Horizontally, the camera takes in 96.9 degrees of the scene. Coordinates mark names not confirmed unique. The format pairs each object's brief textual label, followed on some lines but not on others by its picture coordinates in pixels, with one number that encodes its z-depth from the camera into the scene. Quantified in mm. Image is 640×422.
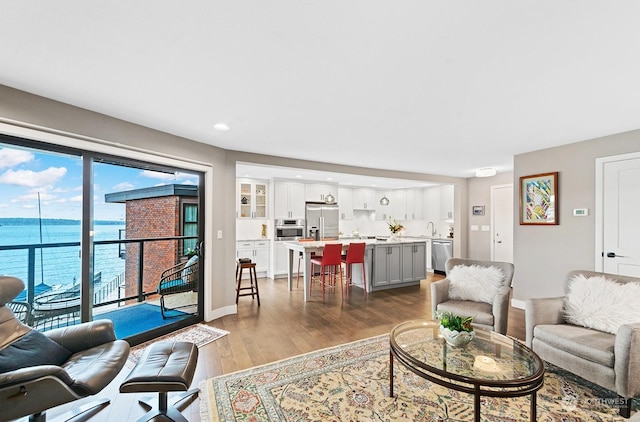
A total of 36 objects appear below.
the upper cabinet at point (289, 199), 6824
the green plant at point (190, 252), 3872
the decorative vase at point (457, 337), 2076
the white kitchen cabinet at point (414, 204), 8148
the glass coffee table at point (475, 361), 1630
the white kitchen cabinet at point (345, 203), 8156
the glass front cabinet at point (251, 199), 6805
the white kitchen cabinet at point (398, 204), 8453
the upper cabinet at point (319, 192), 7262
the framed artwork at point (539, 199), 4059
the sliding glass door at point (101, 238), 2482
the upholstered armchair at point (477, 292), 2871
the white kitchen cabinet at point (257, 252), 6645
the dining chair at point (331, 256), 4742
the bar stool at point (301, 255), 5326
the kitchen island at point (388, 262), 5375
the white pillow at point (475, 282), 3160
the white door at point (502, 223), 6188
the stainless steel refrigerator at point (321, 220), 7242
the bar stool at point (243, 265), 4430
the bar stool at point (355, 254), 5016
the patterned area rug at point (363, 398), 1958
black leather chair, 1480
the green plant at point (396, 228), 5953
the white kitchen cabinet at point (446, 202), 7266
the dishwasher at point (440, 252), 7023
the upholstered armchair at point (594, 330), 1923
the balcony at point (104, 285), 2543
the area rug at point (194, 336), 3054
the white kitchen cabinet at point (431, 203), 7648
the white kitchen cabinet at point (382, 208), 8711
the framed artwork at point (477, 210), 6657
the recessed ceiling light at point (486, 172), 4212
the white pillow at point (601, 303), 2289
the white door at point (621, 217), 3332
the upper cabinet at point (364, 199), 8461
